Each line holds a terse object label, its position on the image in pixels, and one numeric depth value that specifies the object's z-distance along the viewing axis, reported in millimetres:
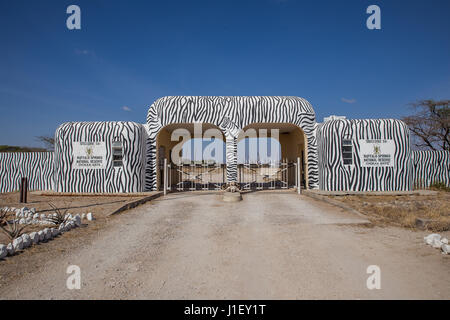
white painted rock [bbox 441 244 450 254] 4117
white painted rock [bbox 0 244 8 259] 3921
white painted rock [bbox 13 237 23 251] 4262
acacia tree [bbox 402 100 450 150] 18422
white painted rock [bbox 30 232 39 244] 4676
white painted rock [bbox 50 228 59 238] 5177
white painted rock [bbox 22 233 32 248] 4488
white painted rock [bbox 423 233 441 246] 4586
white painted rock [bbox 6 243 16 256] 4098
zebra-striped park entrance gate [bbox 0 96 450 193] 11836
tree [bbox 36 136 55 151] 26641
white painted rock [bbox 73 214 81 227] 6094
